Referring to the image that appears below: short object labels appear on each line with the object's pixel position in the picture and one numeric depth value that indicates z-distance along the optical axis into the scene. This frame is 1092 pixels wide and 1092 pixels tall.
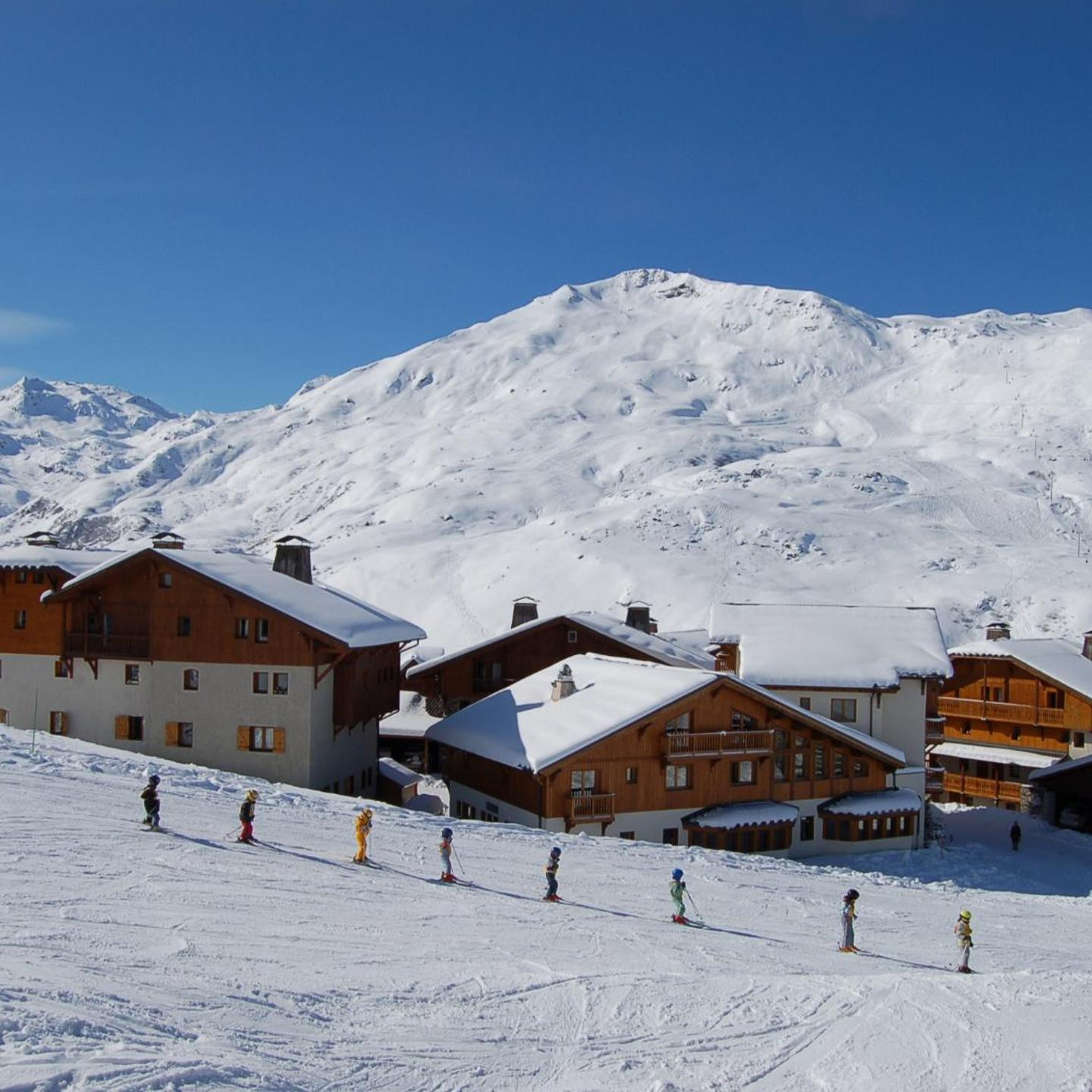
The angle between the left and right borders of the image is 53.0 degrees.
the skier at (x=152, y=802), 21.22
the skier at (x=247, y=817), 21.53
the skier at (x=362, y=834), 21.33
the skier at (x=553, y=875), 20.67
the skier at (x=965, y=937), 19.45
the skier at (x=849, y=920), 20.12
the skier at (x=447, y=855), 21.09
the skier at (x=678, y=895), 20.16
